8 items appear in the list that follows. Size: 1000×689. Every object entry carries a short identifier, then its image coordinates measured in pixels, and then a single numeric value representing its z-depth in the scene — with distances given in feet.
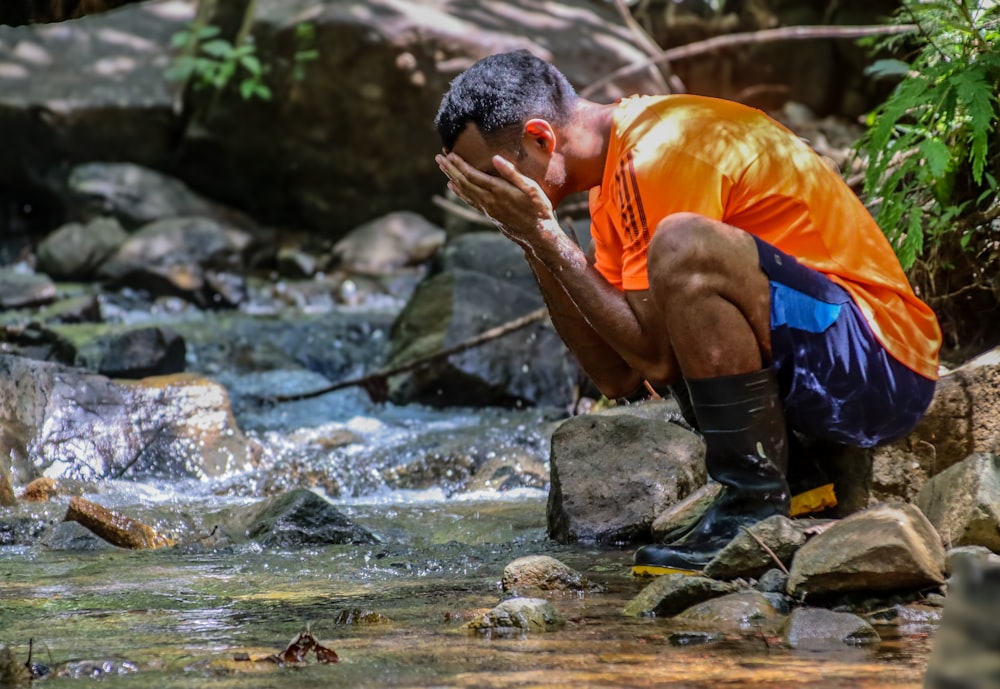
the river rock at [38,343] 50.67
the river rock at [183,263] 71.61
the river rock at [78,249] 74.02
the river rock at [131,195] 79.66
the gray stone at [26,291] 66.54
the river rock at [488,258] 57.93
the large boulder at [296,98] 80.74
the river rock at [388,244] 79.41
